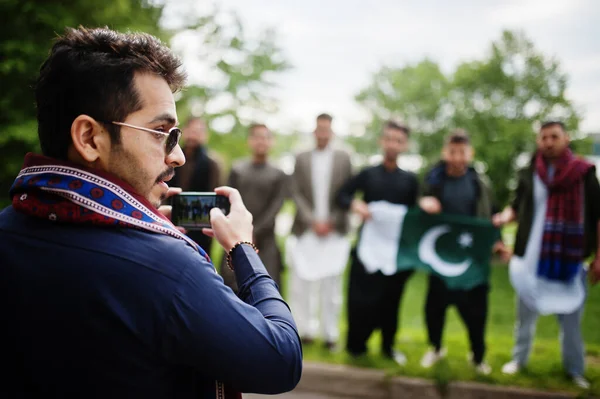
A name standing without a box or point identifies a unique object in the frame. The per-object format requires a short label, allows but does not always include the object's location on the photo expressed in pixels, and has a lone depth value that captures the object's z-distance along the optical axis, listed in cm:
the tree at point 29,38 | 445
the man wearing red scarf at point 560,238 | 426
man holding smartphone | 101
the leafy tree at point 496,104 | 1817
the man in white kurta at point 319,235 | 555
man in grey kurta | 571
